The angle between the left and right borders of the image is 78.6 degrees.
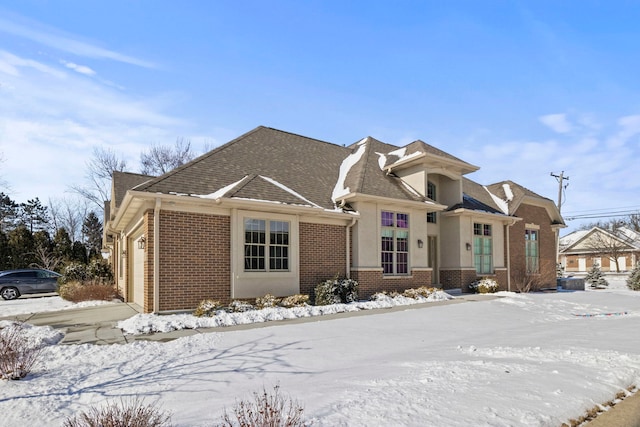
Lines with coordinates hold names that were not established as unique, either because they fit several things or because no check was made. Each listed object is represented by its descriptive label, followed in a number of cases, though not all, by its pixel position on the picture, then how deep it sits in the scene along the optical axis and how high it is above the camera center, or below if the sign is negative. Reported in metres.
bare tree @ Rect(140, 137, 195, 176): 35.66 +7.25
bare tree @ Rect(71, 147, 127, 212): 34.72 +5.92
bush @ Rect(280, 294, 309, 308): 11.53 -1.87
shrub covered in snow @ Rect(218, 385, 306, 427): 3.14 -1.66
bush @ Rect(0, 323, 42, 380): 5.45 -1.71
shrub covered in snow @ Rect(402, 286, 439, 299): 14.39 -2.05
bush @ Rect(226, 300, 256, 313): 10.55 -1.86
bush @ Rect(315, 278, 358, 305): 12.30 -1.73
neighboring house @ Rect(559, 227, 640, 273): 46.53 -1.84
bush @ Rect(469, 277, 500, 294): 16.83 -2.15
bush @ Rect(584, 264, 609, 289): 26.25 -2.98
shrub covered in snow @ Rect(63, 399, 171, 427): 3.17 -1.50
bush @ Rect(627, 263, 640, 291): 23.38 -2.70
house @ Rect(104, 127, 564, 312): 10.77 +0.49
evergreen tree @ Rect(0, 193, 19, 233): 46.50 +3.56
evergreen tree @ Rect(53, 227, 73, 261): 32.84 -0.46
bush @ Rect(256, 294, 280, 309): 11.22 -1.84
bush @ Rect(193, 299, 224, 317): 10.06 -1.81
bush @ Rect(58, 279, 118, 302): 14.98 -2.06
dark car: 19.73 -2.19
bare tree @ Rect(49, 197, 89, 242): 50.69 +2.45
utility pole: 37.98 +5.28
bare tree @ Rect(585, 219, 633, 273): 46.27 -0.91
